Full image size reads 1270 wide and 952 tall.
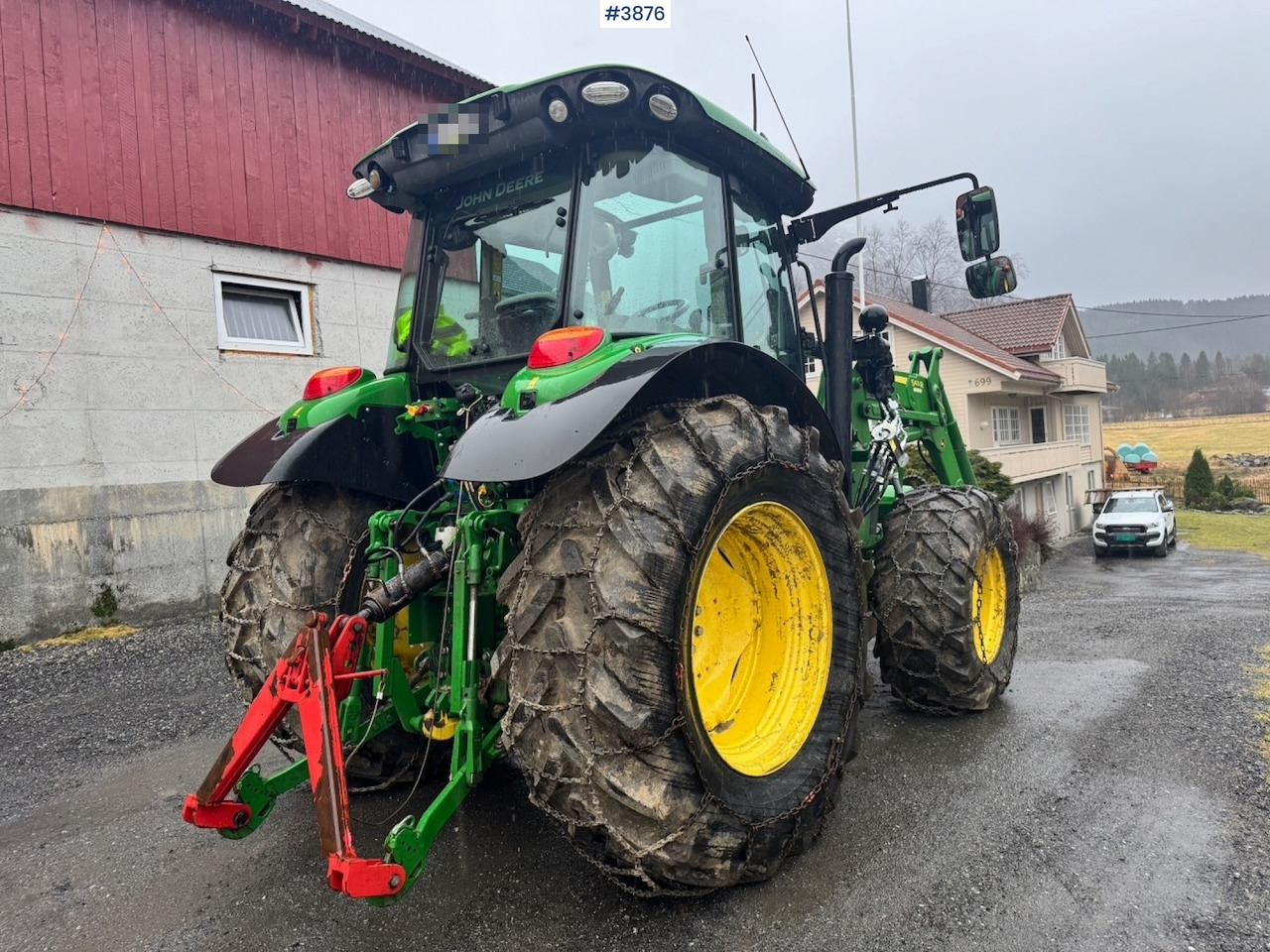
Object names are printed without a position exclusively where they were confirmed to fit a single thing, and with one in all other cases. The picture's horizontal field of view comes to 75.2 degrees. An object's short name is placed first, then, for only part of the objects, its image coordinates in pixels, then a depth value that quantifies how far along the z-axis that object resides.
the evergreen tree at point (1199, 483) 32.62
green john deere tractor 2.17
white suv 20.02
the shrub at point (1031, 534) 15.25
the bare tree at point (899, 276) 29.98
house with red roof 21.11
